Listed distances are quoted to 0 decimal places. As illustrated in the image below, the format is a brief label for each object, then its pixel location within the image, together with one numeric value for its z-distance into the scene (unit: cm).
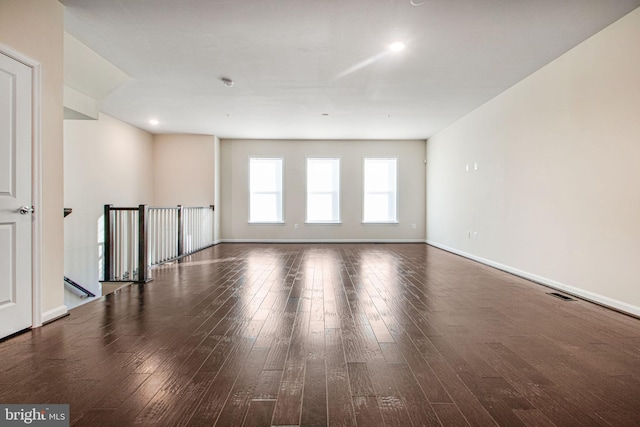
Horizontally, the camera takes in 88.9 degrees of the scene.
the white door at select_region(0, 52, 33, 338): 234
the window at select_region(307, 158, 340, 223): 881
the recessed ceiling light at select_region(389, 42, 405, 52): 350
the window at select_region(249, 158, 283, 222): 879
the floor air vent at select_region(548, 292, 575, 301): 341
